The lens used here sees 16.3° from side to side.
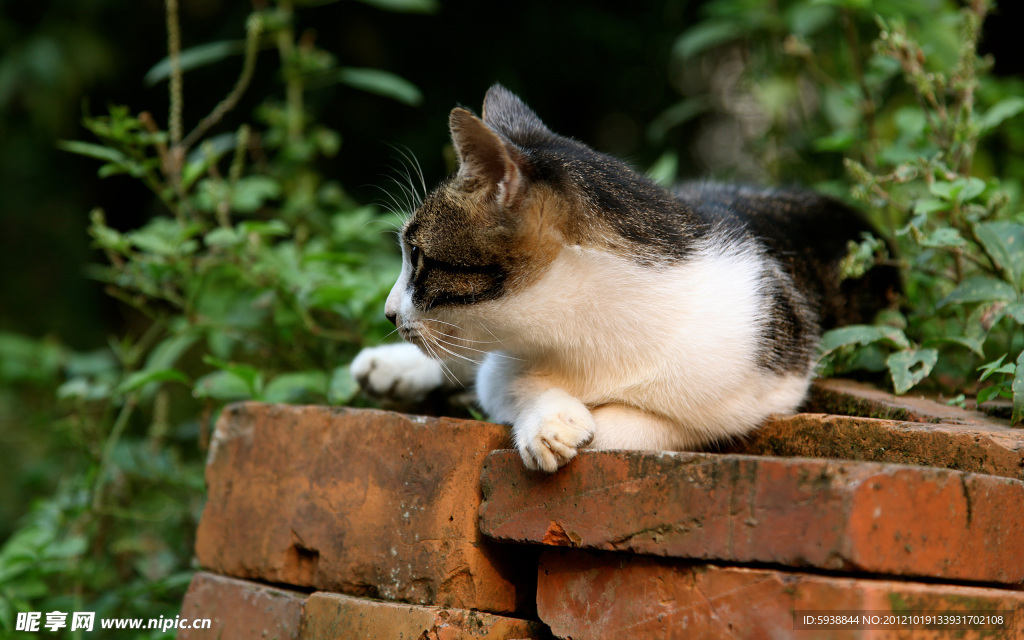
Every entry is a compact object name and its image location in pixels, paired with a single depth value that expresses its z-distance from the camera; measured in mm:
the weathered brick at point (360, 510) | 2410
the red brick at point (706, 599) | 2277
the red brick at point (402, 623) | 2382
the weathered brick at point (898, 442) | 2352
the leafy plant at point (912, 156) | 2499
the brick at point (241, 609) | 2440
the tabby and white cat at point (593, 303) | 2429
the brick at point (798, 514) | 2281
